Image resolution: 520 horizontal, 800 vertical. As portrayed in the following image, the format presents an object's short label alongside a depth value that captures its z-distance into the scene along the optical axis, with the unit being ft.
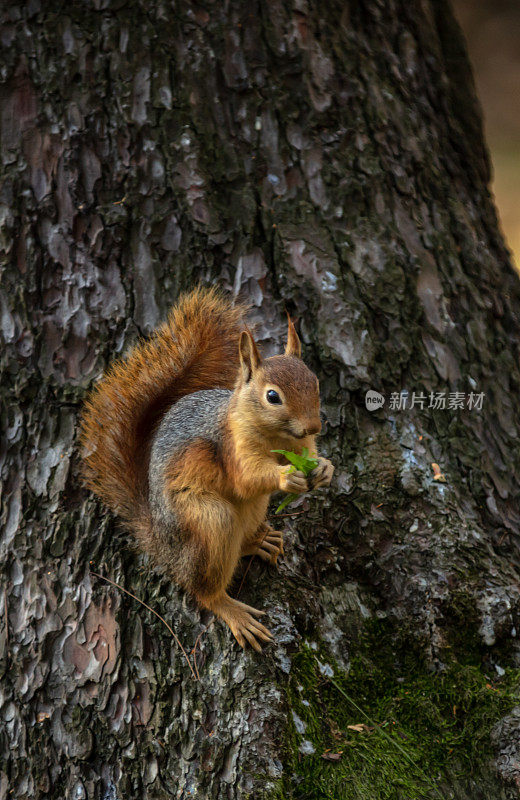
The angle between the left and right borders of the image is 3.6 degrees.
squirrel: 16.05
